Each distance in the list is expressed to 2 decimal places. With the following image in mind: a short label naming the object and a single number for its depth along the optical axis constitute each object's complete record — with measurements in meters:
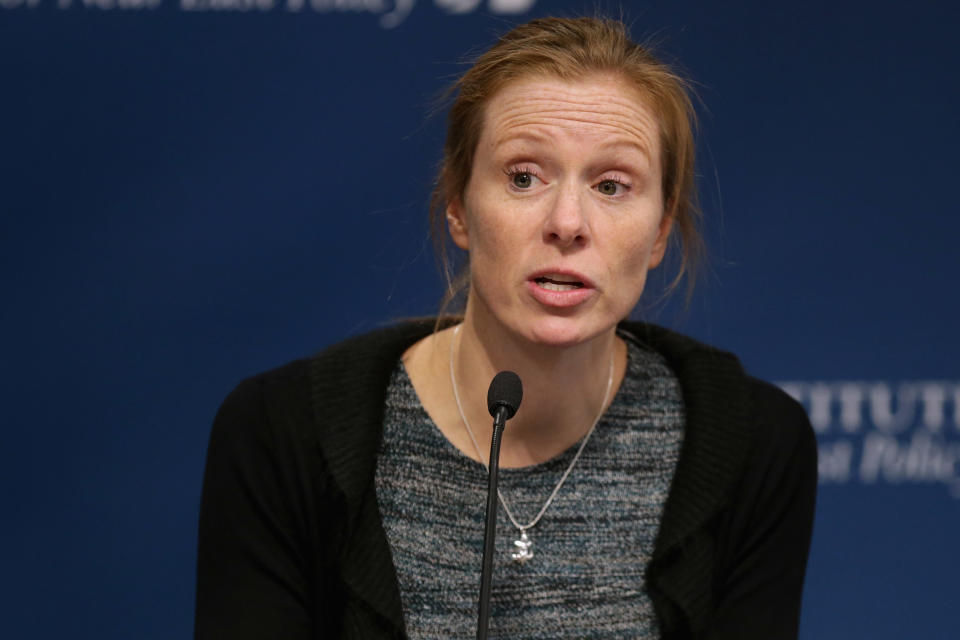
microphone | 6.08
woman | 6.28
